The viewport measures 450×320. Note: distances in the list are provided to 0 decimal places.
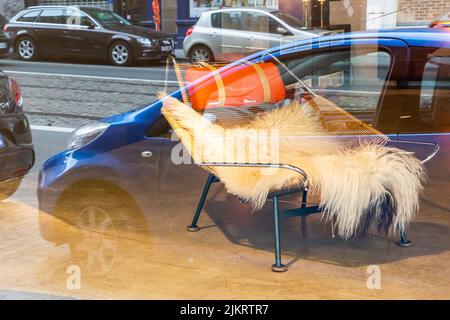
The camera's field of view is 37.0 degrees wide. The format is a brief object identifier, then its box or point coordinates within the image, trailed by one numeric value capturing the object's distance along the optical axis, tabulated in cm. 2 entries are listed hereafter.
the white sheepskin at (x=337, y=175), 353
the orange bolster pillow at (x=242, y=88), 427
